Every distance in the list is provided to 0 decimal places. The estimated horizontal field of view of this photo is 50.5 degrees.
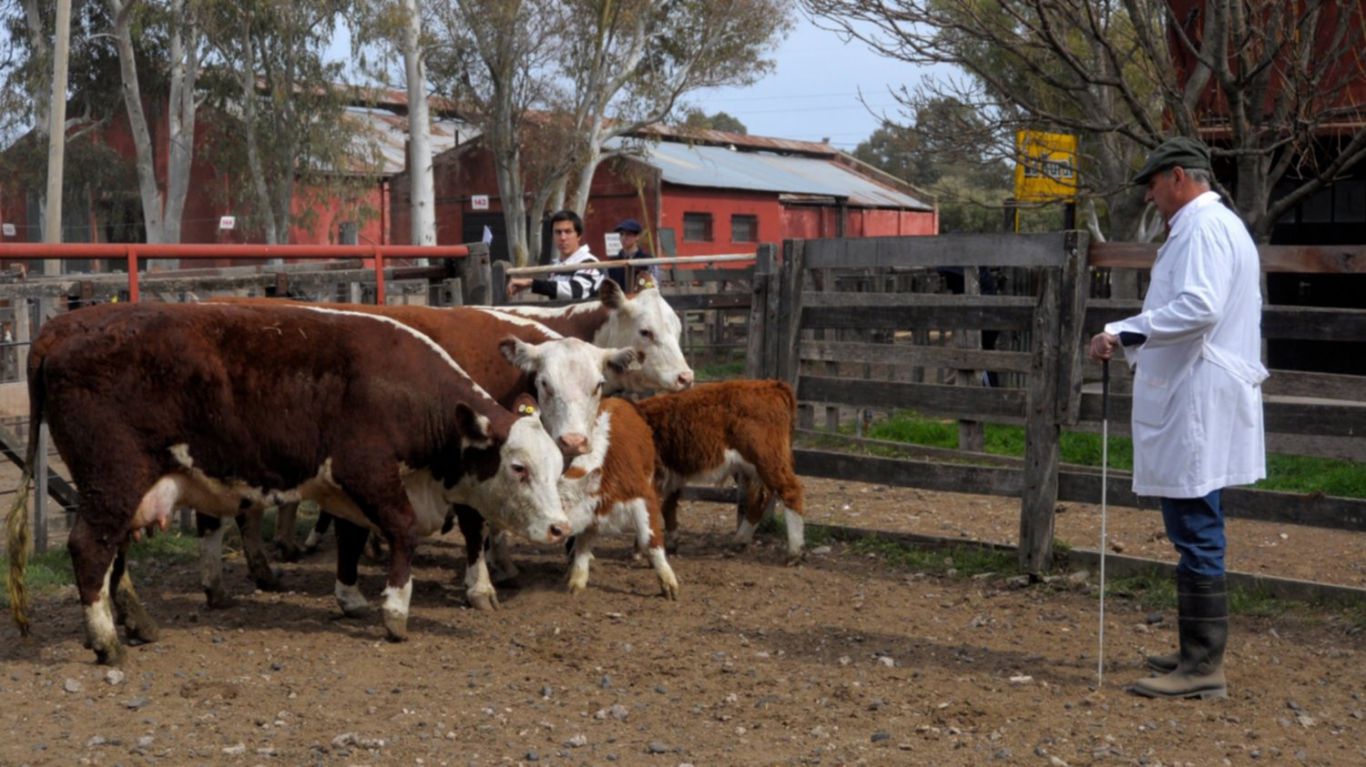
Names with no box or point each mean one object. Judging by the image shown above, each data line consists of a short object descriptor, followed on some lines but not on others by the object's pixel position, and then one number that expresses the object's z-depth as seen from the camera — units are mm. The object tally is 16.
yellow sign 12742
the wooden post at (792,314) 9109
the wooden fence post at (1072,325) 7617
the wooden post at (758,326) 9273
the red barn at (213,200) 36312
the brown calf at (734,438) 8359
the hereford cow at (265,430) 6230
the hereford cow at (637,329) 8719
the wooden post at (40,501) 8328
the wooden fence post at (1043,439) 7684
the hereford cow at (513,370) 7332
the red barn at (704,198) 38938
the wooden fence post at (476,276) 10070
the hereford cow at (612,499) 7621
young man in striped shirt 10508
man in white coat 5504
